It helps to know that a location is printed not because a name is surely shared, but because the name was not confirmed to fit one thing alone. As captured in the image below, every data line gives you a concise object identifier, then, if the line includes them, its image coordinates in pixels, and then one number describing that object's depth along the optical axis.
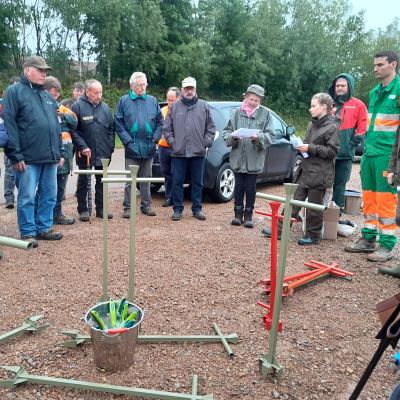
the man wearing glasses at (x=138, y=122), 6.11
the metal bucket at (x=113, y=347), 2.69
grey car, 7.00
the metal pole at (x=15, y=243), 1.85
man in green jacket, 4.69
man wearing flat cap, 4.78
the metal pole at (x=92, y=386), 2.55
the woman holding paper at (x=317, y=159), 5.25
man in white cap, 6.13
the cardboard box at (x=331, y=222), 5.72
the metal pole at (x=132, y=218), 3.09
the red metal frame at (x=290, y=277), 3.07
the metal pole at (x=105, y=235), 3.22
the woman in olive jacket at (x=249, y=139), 5.82
